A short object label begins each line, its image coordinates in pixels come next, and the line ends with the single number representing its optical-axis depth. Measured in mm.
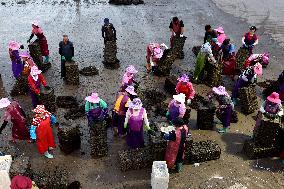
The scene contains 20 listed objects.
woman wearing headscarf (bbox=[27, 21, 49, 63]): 13625
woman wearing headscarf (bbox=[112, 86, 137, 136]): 10062
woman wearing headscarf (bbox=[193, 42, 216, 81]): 12734
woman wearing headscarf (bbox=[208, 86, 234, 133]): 10484
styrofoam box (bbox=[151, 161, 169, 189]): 8602
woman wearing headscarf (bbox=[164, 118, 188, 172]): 8758
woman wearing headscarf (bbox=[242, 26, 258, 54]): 13812
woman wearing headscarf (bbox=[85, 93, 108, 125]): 9578
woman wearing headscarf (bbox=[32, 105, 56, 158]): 9375
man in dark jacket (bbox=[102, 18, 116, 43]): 14180
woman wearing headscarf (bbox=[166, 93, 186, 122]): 9802
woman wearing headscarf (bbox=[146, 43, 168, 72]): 13422
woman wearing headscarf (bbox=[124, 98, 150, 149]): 9412
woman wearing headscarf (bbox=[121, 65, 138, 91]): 10570
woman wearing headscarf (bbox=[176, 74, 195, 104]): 10858
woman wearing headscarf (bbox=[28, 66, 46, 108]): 10650
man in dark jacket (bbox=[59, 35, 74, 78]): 12625
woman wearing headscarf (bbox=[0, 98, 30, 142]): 9766
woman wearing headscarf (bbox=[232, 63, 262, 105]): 11555
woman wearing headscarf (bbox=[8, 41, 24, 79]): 12302
